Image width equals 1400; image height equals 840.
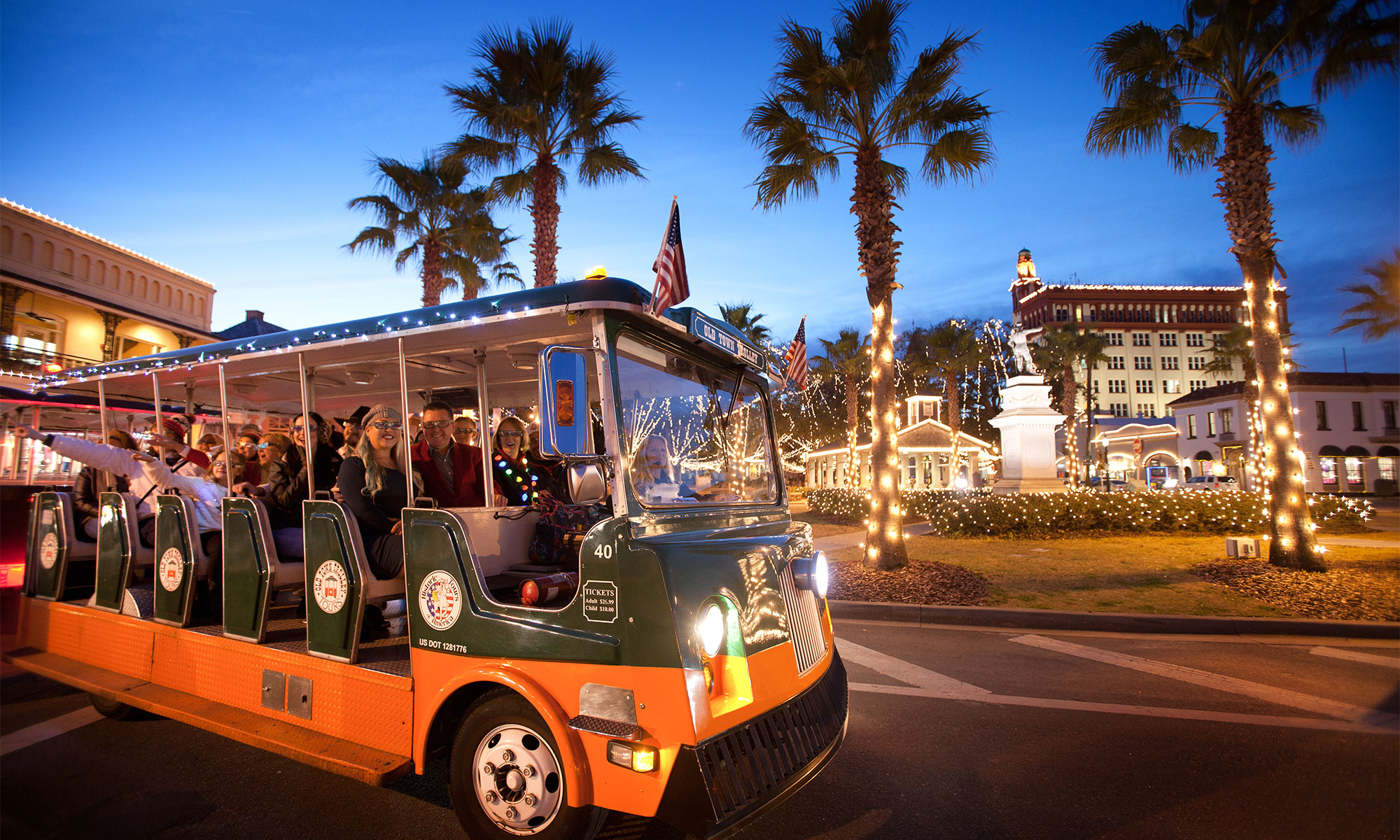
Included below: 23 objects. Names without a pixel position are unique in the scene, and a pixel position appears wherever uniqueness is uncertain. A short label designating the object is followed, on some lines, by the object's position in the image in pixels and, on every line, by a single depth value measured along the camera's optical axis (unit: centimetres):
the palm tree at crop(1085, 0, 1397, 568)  945
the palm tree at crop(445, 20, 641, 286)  1284
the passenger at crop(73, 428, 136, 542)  522
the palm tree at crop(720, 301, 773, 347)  2539
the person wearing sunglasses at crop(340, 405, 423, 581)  382
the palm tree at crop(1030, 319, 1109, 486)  3284
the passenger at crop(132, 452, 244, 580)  449
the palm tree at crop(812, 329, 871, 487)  2853
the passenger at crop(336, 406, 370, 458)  486
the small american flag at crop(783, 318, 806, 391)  543
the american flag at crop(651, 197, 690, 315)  324
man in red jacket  427
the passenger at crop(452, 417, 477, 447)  465
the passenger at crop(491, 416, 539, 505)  485
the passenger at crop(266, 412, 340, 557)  451
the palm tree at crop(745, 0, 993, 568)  1025
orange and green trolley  258
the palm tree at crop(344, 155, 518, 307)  1627
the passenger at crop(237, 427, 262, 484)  535
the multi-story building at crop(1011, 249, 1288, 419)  7625
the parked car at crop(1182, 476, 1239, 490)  3762
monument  1823
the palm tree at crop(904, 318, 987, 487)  2975
